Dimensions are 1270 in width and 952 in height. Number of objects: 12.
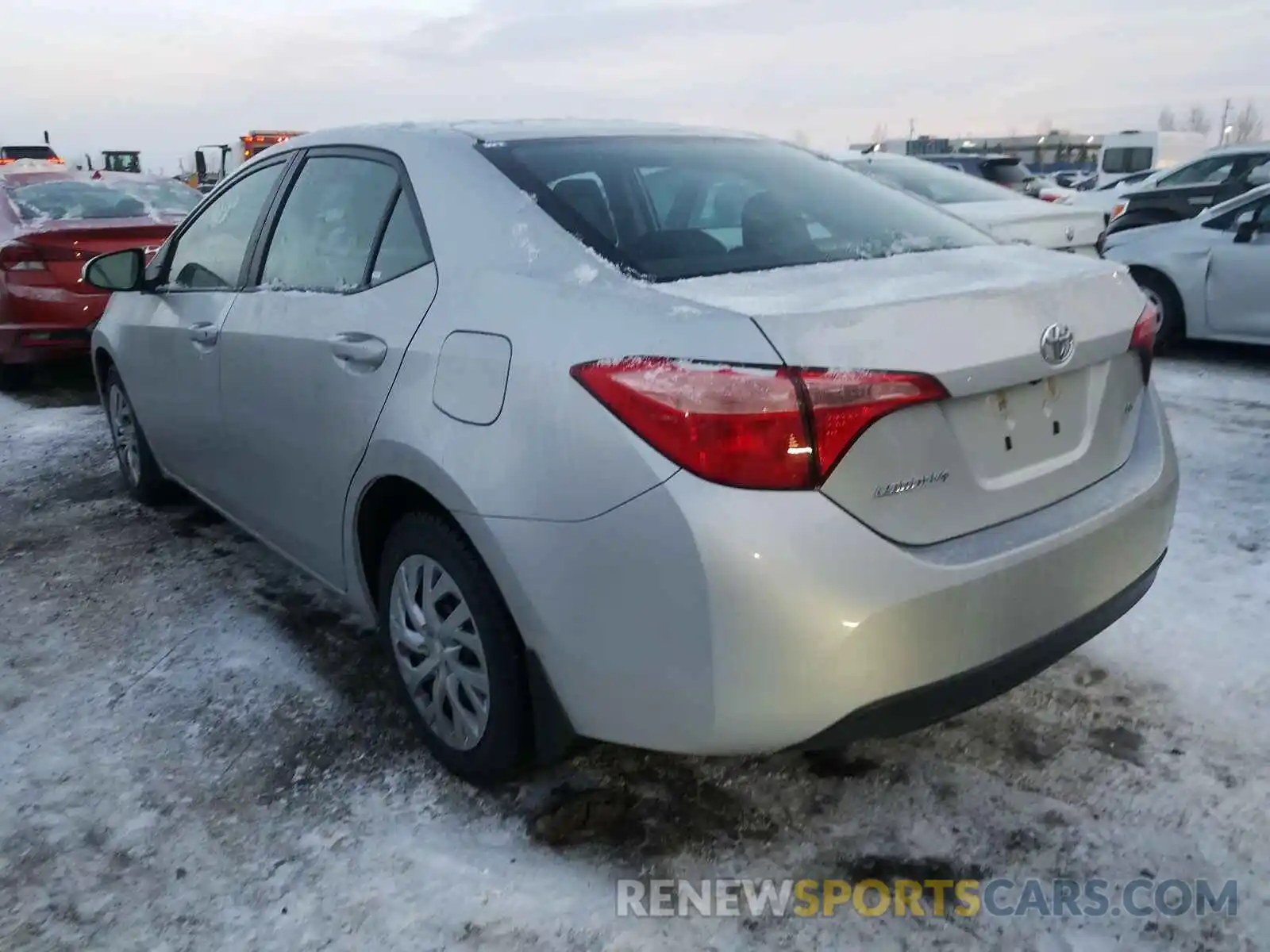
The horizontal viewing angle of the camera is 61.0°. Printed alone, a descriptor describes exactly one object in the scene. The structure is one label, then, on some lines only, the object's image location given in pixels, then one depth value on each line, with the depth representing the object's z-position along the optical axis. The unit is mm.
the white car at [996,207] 7352
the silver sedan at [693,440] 1889
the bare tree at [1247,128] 95475
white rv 30734
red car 7074
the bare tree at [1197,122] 107562
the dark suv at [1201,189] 12891
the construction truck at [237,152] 18328
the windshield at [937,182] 8008
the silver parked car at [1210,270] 7129
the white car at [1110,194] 14099
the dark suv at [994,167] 13781
